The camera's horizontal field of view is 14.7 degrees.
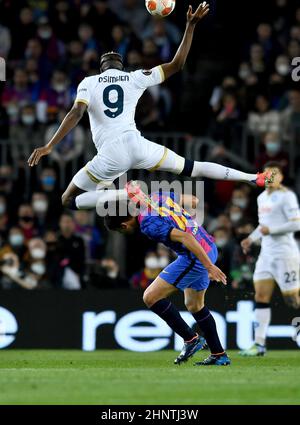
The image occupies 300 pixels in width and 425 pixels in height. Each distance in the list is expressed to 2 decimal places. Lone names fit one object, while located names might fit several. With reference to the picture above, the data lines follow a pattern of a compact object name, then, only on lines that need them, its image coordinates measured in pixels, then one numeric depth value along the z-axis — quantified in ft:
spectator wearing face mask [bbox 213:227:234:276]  55.11
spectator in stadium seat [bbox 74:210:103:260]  58.90
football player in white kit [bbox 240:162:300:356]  47.60
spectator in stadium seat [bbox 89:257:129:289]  55.53
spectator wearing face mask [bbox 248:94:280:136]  62.13
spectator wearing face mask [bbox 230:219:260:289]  54.80
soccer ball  42.06
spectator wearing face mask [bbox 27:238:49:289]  56.61
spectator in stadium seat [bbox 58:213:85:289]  55.36
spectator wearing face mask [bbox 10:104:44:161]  61.46
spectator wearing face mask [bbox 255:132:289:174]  59.31
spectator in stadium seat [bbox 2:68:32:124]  64.03
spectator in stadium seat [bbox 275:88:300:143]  61.36
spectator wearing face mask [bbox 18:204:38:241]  58.85
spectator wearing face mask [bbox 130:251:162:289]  55.93
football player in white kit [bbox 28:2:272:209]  42.24
